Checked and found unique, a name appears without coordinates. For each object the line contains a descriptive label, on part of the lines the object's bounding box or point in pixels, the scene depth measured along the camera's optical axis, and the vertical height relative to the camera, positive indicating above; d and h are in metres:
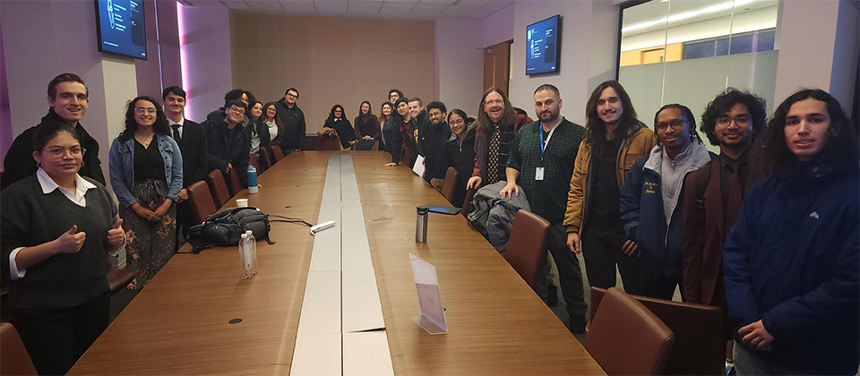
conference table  1.38 -0.64
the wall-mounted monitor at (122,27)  3.93 +0.78
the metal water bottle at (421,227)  2.45 -0.52
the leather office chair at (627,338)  1.26 -0.59
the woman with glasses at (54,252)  1.79 -0.48
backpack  2.35 -0.52
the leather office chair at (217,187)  3.68 -0.49
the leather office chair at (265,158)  5.51 -0.41
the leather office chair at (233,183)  4.31 -0.54
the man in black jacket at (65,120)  2.48 -0.07
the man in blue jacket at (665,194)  2.13 -0.30
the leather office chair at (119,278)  2.65 -0.87
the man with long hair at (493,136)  3.61 -0.09
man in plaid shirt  2.97 -0.32
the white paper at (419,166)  4.38 -0.39
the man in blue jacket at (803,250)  1.43 -0.37
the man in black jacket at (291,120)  6.82 +0.01
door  8.49 +1.02
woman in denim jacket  3.08 -0.39
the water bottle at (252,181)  3.67 -0.44
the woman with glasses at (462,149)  4.10 -0.21
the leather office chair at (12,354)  1.25 -0.60
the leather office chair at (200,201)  3.04 -0.51
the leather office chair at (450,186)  3.98 -0.51
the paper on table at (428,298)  1.49 -0.54
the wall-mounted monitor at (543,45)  5.88 +0.97
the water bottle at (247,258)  2.00 -0.55
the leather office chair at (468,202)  3.47 -0.55
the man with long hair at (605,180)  2.51 -0.29
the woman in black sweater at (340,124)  8.27 -0.04
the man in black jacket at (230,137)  4.45 -0.15
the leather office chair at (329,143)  7.82 -0.33
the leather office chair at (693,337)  1.52 -0.65
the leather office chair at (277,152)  6.13 -0.38
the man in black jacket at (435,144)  4.39 -0.19
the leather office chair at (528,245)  2.25 -0.58
